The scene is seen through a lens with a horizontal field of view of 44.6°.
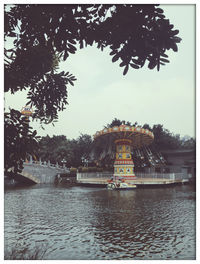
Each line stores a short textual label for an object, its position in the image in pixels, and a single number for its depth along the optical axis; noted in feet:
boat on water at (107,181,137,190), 61.19
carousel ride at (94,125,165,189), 71.31
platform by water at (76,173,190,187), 68.71
